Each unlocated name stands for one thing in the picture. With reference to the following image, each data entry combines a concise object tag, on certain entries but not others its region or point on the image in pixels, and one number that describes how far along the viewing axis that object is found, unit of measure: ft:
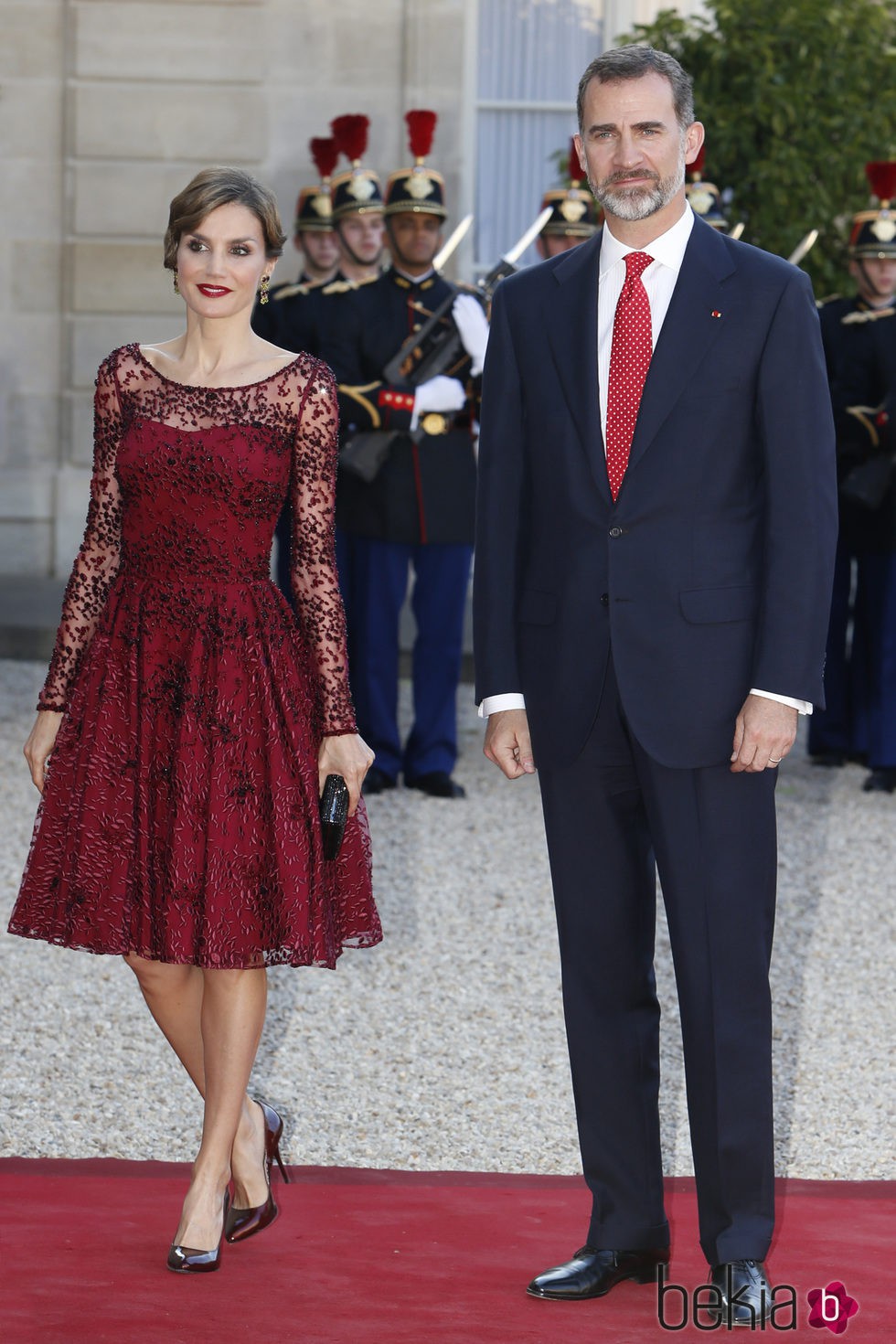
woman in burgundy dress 20.26
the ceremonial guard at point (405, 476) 44.50
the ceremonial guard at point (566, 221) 48.79
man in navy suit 18.55
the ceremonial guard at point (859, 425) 47.70
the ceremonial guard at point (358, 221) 46.58
